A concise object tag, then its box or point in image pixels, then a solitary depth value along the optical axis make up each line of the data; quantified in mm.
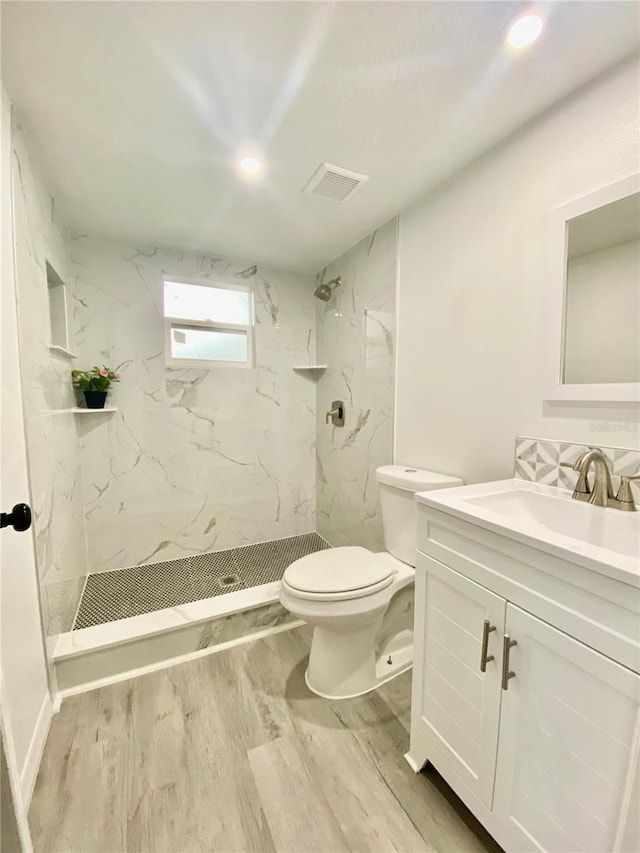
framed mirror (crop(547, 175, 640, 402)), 1017
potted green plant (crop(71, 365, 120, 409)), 1963
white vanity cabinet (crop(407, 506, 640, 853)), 648
